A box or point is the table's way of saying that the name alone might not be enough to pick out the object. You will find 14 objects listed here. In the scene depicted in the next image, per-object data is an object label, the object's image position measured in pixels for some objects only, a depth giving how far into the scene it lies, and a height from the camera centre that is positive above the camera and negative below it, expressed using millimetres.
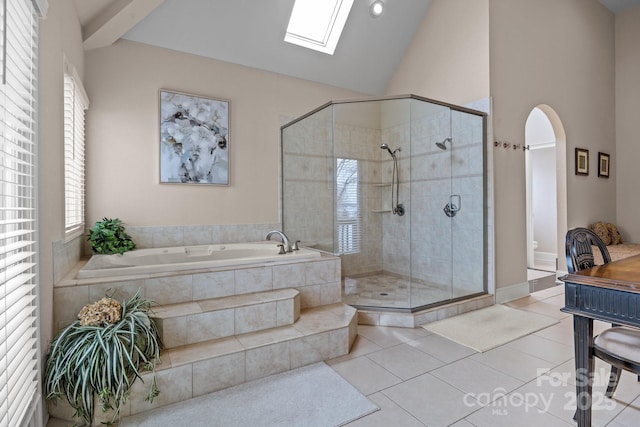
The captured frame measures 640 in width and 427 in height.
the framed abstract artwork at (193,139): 3270 +754
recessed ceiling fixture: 3703 +2349
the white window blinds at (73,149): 2275 +477
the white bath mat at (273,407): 1620 -1043
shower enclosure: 3461 +196
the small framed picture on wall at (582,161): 4465 +692
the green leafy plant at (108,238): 2844 -237
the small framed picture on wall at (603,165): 4812 +693
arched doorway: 4324 +334
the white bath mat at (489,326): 2531 -998
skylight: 3832 +2288
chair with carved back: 1406 -578
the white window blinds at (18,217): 1131 -22
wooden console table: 1255 -380
